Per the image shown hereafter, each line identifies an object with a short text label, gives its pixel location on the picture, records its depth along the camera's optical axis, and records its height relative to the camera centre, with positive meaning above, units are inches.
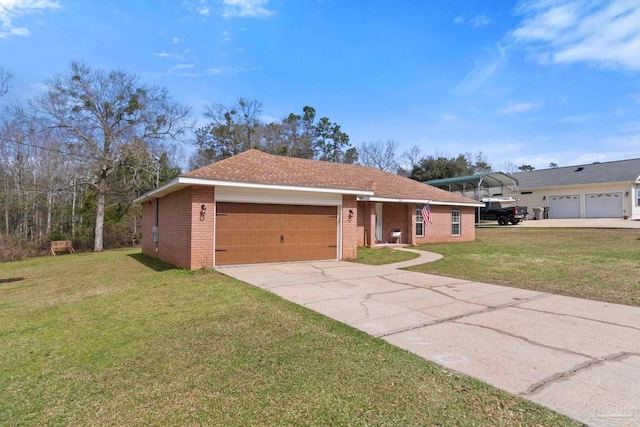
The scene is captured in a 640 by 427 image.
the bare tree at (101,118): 923.4 +291.2
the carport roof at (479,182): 1113.6 +134.8
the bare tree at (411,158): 1979.6 +364.8
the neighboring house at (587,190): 1076.5 +102.3
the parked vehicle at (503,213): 1086.4 +23.3
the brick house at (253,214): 405.4 +9.1
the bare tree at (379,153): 1907.0 +375.0
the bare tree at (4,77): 756.6 +318.2
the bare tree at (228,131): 1528.1 +400.0
